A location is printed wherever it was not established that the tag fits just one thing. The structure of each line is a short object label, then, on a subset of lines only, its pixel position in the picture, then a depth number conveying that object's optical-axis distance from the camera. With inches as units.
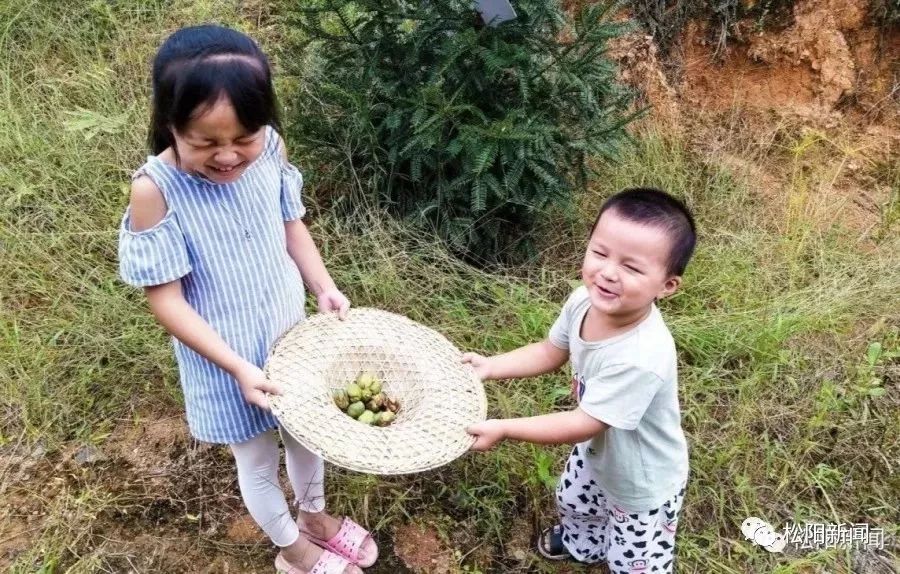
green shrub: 108.9
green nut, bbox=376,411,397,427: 70.1
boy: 57.9
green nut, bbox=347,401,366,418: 69.7
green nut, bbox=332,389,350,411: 70.6
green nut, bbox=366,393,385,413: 71.7
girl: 53.3
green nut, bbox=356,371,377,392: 72.9
